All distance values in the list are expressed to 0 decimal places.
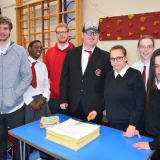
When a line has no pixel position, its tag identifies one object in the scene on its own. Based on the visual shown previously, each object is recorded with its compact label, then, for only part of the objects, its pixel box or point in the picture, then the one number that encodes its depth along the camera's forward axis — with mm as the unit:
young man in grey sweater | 1982
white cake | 1294
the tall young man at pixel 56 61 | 2473
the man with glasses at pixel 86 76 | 1997
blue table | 1212
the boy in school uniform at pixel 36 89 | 2186
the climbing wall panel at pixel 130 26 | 2916
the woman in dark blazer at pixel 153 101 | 1457
